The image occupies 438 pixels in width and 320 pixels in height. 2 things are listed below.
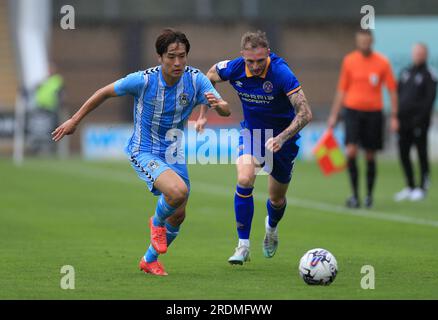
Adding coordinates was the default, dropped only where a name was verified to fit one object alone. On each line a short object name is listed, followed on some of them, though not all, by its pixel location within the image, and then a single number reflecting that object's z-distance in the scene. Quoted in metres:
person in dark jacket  18.27
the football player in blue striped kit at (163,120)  9.44
